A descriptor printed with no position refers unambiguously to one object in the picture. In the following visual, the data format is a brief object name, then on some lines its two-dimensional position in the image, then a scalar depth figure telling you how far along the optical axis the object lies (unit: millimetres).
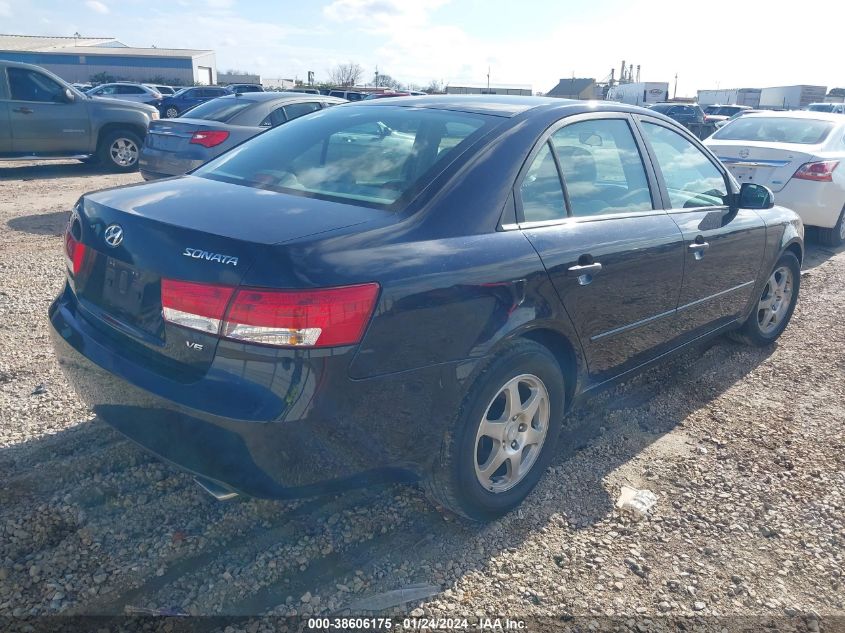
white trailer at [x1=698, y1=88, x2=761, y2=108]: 59656
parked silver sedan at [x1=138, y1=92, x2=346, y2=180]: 7922
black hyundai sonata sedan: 2172
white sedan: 7874
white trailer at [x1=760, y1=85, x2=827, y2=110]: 52625
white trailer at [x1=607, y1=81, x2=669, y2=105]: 48938
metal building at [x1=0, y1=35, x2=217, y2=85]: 60750
